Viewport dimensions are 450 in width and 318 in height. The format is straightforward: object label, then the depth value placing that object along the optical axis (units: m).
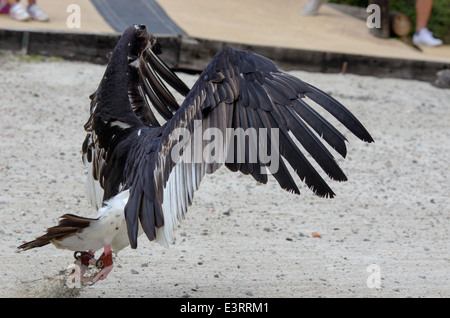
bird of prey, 7.83
